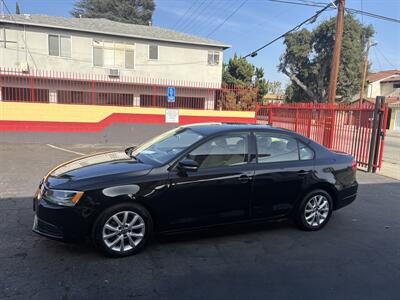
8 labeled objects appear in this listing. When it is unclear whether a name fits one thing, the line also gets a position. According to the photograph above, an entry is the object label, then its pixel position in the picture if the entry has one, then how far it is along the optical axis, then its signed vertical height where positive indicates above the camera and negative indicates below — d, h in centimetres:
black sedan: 363 -96
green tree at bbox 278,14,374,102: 3675 +562
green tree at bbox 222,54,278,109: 3603 +336
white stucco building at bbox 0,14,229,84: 2086 +342
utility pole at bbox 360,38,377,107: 3314 +441
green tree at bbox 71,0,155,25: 4884 +1310
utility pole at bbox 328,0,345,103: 1352 +224
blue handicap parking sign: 1549 +37
